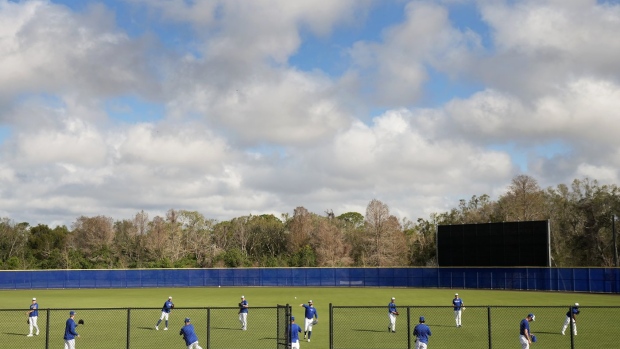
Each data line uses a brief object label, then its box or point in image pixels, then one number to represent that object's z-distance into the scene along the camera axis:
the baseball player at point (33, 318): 33.09
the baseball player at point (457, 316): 34.90
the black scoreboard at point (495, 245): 65.06
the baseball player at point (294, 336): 24.30
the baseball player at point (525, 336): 24.84
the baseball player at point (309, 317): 30.84
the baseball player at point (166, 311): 33.03
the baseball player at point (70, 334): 24.67
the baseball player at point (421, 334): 24.16
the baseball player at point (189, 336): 23.78
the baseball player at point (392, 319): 32.24
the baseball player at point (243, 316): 33.84
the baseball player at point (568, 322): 30.77
